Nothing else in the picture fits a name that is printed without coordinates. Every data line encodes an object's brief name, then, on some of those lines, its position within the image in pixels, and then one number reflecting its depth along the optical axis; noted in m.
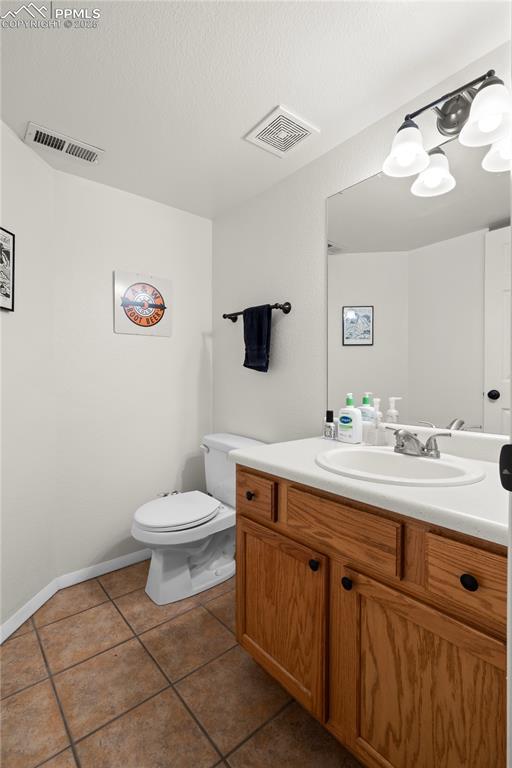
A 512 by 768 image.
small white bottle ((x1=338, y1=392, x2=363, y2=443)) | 1.54
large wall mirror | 1.25
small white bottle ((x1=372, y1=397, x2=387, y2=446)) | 1.53
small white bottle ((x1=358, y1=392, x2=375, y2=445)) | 1.55
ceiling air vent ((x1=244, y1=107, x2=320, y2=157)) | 1.52
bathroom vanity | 0.74
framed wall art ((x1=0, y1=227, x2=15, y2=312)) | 1.56
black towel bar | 1.95
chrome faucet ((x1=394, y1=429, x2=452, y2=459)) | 1.26
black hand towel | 2.03
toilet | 1.75
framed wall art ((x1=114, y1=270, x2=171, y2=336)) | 2.16
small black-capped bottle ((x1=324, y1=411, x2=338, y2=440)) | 1.65
